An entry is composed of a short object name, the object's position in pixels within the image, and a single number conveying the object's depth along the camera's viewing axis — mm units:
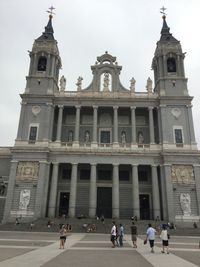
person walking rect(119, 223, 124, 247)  16938
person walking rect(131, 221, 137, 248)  16469
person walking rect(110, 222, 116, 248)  16047
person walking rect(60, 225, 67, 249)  14855
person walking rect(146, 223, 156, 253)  14210
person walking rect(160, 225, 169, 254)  13633
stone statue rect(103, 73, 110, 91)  43406
